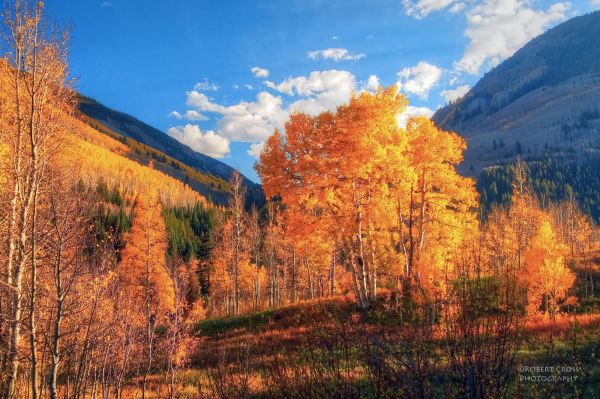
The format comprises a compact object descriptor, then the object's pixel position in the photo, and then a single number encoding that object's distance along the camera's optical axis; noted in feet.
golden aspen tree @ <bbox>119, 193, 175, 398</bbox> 92.38
